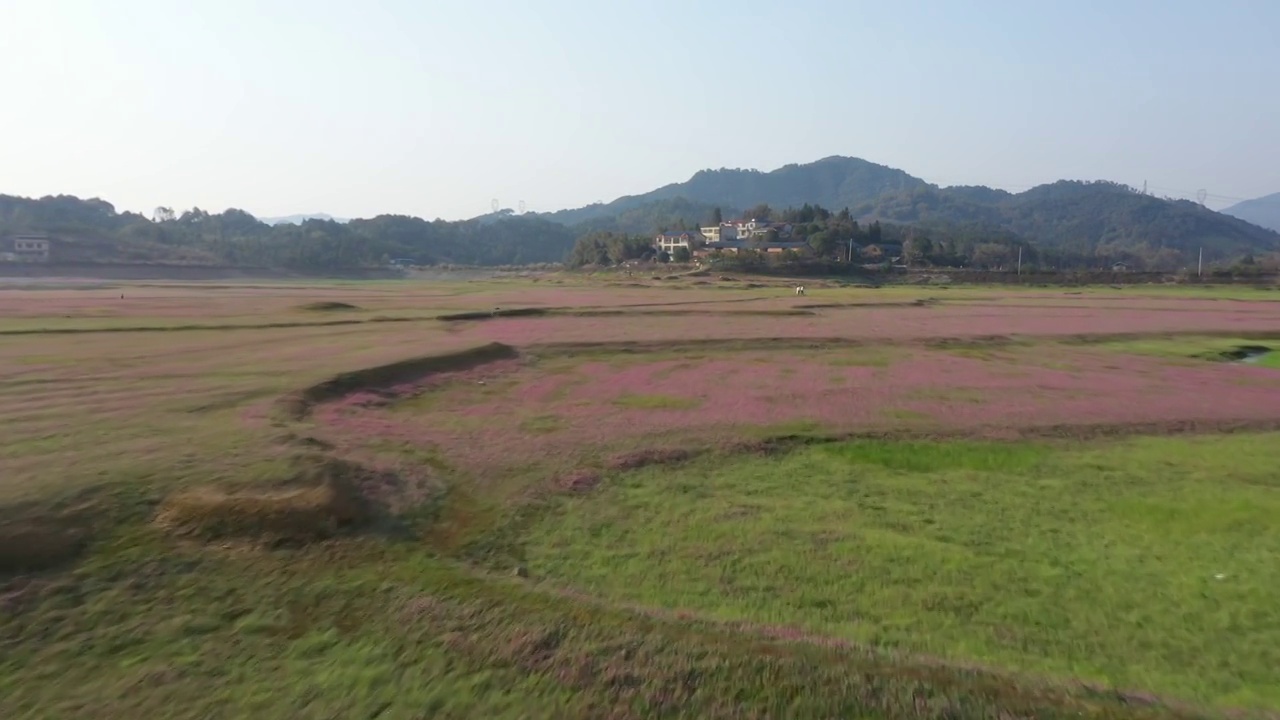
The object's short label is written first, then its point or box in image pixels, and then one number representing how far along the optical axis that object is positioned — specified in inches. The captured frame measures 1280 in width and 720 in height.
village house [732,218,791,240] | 5369.1
